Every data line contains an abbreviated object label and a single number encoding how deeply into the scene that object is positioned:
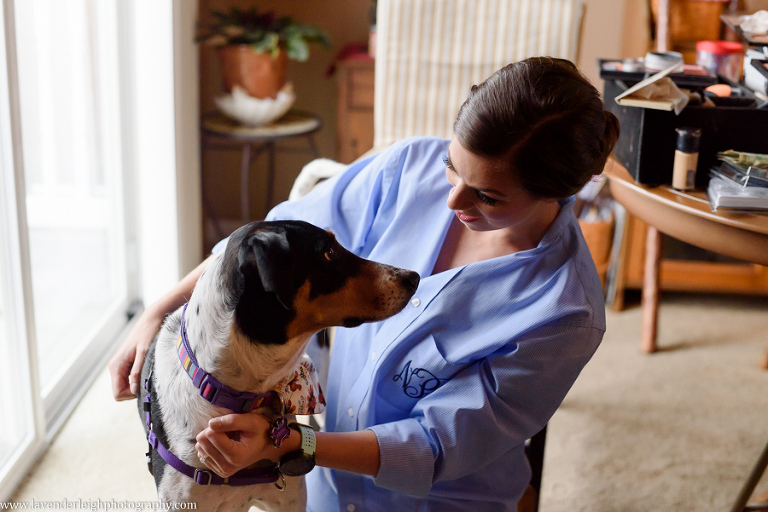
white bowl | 2.59
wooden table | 1.20
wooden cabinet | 2.78
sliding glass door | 1.72
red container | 1.73
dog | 0.97
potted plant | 2.57
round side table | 2.59
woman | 1.01
